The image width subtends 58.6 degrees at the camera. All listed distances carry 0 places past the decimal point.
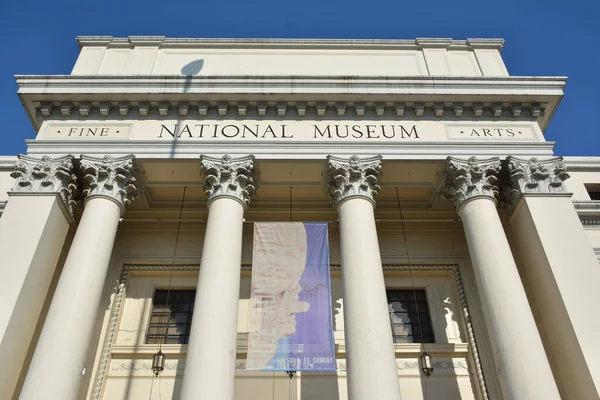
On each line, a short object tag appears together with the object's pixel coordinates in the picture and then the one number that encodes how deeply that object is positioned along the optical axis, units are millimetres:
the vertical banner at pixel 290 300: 10867
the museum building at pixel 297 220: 11258
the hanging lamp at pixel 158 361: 13617
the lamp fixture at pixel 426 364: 13734
